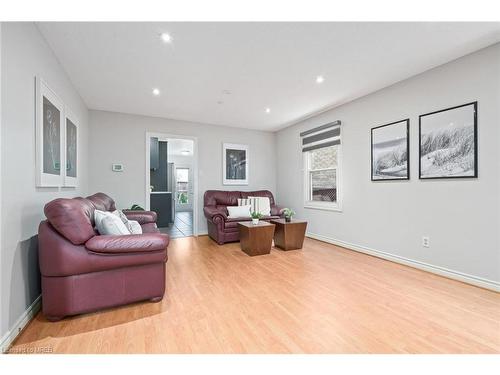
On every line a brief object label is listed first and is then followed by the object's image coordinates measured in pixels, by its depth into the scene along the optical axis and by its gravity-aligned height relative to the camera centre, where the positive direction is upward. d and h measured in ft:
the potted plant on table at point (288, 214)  12.71 -1.57
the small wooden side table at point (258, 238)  11.53 -2.69
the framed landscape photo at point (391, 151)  10.16 +1.69
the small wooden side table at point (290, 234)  12.48 -2.69
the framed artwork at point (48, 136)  6.51 +1.62
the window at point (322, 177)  14.23 +0.61
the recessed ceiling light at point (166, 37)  7.07 +4.76
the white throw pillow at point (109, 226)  6.73 -1.22
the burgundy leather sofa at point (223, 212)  13.99 -1.72
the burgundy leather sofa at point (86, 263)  5.68 -2.07
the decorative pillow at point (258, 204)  16.11 -1.28
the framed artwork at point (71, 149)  9.17 +1.66
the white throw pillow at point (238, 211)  14.91 -1.67
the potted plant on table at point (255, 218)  12.50 -1.77
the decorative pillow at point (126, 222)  8.51 -1.43
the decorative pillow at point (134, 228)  8.36 -1.61
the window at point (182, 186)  34.65 +0.05
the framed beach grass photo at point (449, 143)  8.10 +1.68
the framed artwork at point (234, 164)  17.78 +1.83
